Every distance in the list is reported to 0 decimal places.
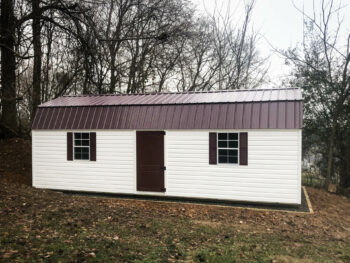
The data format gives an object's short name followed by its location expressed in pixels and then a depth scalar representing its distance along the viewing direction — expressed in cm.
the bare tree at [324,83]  1454
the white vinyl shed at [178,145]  965
